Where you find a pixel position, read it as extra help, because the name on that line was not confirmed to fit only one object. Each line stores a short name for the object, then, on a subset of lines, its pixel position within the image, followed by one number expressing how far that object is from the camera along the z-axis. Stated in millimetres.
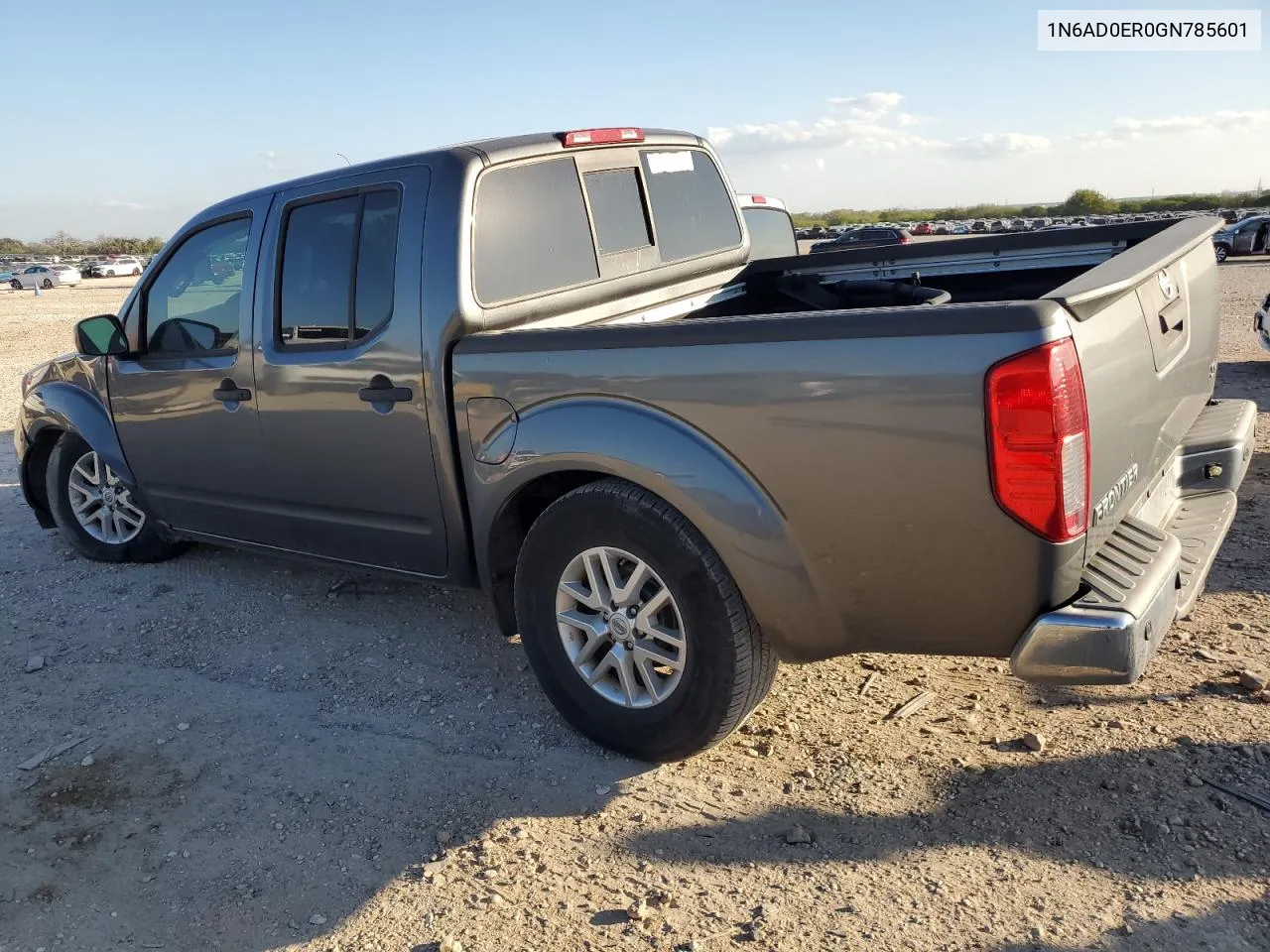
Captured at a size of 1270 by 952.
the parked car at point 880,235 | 33262
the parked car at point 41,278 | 47500
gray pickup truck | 2516
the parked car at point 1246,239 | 30828
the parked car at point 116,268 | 61625
